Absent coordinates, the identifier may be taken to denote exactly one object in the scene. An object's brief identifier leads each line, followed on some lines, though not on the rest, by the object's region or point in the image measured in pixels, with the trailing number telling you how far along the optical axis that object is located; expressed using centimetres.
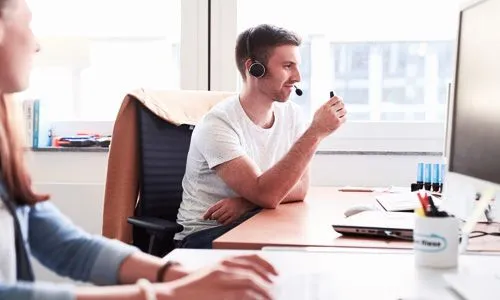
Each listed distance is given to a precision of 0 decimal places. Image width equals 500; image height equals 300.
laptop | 146
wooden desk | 140
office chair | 220
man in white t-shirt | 202
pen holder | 119
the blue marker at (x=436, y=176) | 235
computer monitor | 118
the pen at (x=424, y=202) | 123
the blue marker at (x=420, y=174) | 240
